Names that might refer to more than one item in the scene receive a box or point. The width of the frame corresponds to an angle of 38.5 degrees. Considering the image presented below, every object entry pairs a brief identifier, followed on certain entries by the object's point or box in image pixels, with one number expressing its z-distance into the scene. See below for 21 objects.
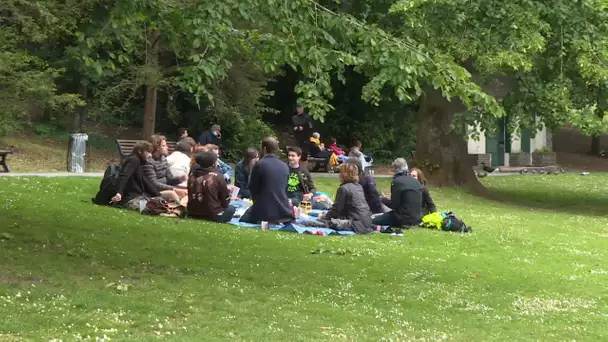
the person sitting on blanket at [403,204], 15.11
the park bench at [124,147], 22.94
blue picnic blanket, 13.77
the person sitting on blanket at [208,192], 14.16
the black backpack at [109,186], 15.13
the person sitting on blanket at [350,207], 14.05
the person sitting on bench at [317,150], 27.89
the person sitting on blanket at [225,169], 16.65
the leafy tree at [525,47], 19.31
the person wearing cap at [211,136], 24.06
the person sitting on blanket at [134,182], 14.81
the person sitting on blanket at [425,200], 15.85
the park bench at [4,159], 21.47
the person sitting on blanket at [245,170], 17.17
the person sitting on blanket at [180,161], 16.12
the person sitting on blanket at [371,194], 15.71
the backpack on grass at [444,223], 15.37
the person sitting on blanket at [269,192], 14.12
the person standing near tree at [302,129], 27.69
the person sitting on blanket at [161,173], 15.05
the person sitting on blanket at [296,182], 15.92
